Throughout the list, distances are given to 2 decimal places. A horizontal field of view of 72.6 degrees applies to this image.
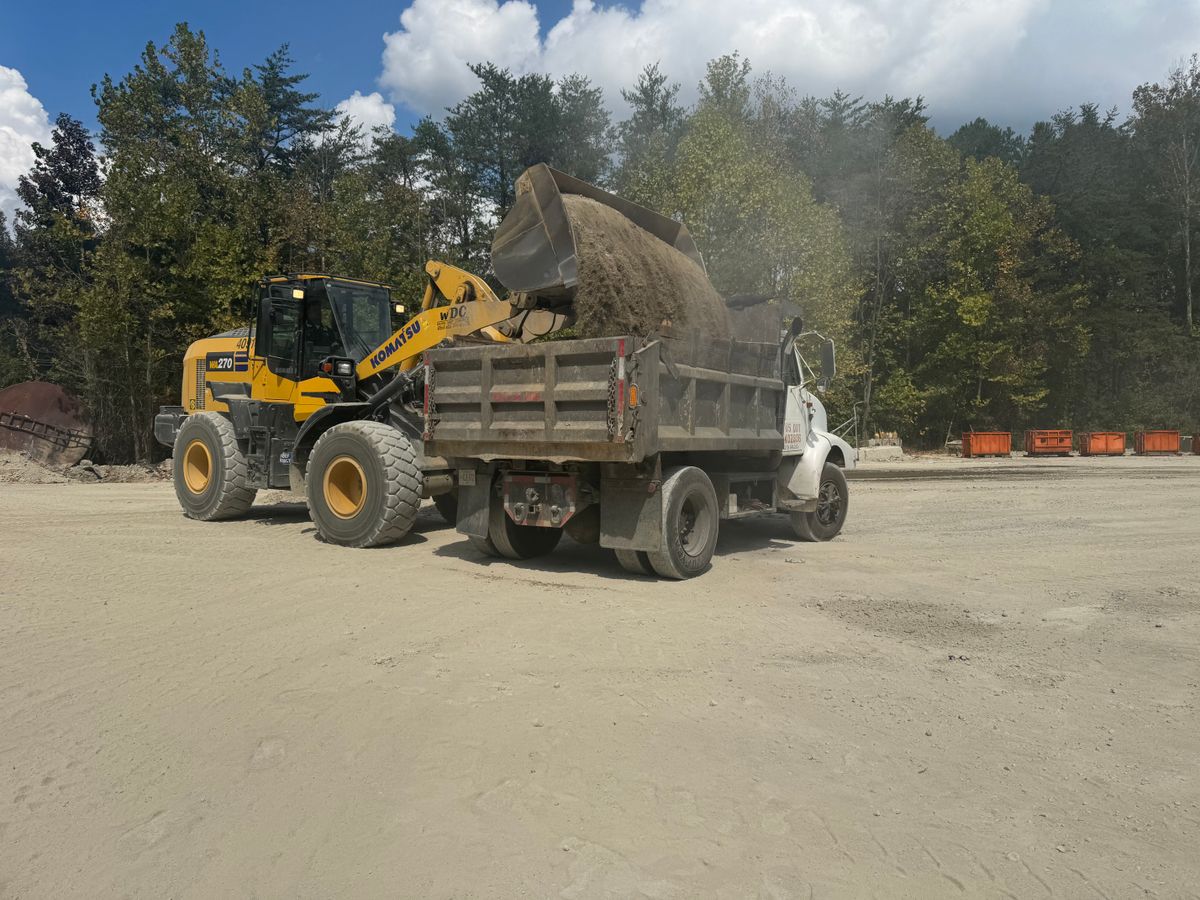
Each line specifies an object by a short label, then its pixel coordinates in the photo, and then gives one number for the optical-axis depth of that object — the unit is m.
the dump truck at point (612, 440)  6.54
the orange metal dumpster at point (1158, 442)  34.78
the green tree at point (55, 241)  24.08
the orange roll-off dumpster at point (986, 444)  33.28
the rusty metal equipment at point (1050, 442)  34.03
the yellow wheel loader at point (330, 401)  8.72
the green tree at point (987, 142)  63.78
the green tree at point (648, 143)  24.14
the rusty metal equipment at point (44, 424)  20.62
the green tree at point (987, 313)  36.59
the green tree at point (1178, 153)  44.41
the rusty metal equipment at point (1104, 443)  35.09
